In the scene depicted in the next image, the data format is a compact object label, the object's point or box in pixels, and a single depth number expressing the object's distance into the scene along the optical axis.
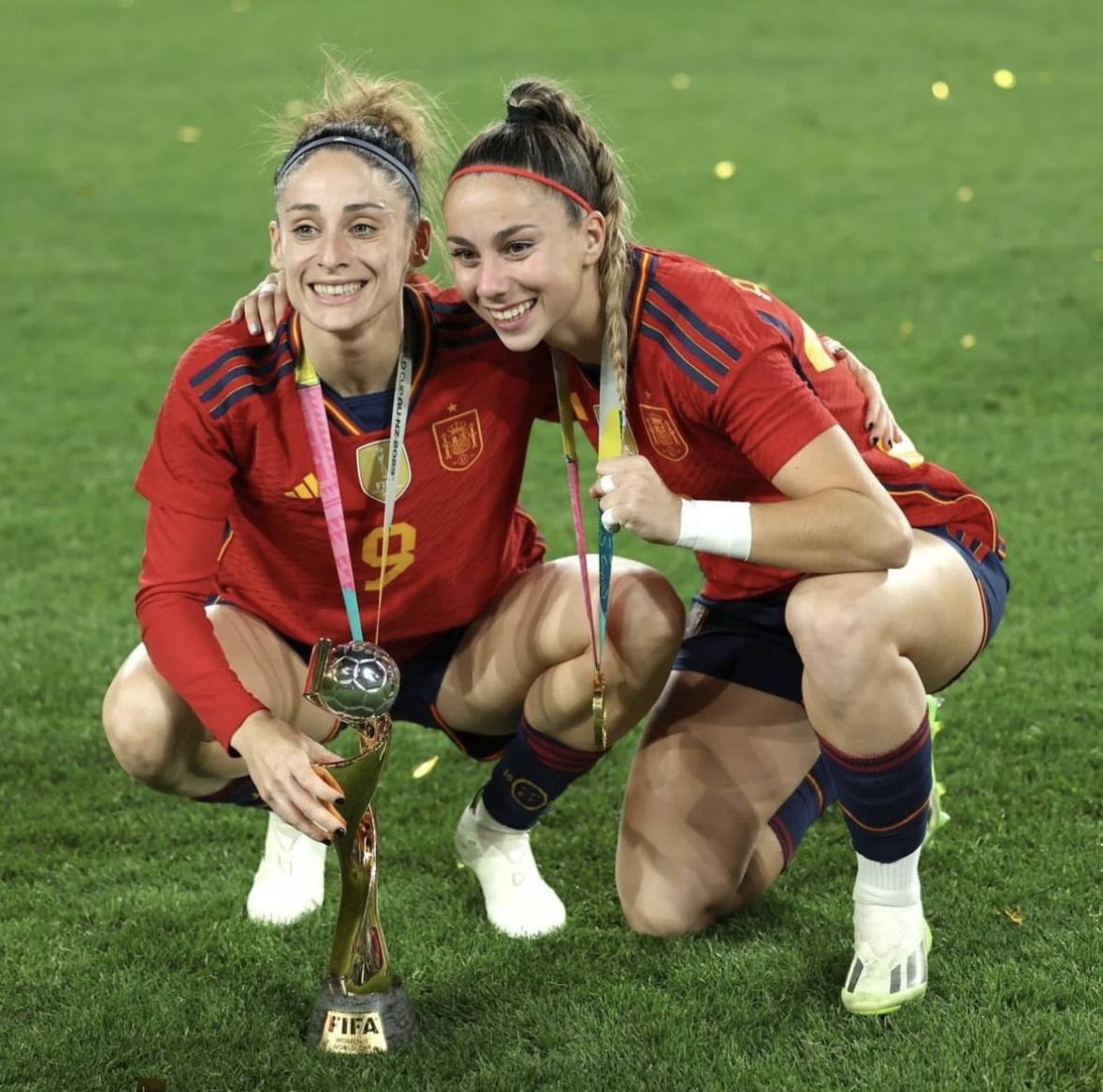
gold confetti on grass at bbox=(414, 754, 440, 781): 3.82
